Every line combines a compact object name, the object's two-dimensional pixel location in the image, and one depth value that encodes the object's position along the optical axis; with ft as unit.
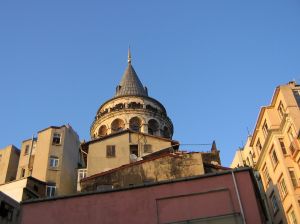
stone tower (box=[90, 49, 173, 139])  209.87
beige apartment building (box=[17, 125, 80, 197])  149.38
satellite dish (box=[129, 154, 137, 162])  135.64
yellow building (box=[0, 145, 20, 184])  166.20
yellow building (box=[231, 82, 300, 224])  127.75
